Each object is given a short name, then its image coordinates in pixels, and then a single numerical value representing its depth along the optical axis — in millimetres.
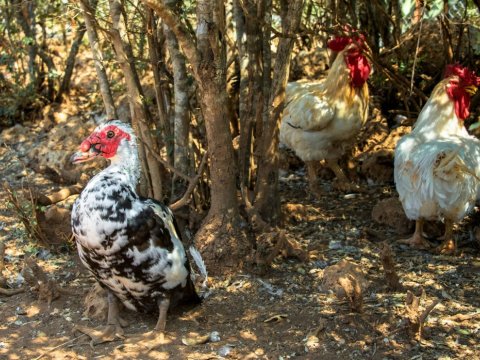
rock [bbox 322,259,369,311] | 4070
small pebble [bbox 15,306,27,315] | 4558
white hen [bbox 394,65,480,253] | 5141
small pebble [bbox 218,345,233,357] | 3885
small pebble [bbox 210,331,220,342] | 4066
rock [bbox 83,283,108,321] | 4414
